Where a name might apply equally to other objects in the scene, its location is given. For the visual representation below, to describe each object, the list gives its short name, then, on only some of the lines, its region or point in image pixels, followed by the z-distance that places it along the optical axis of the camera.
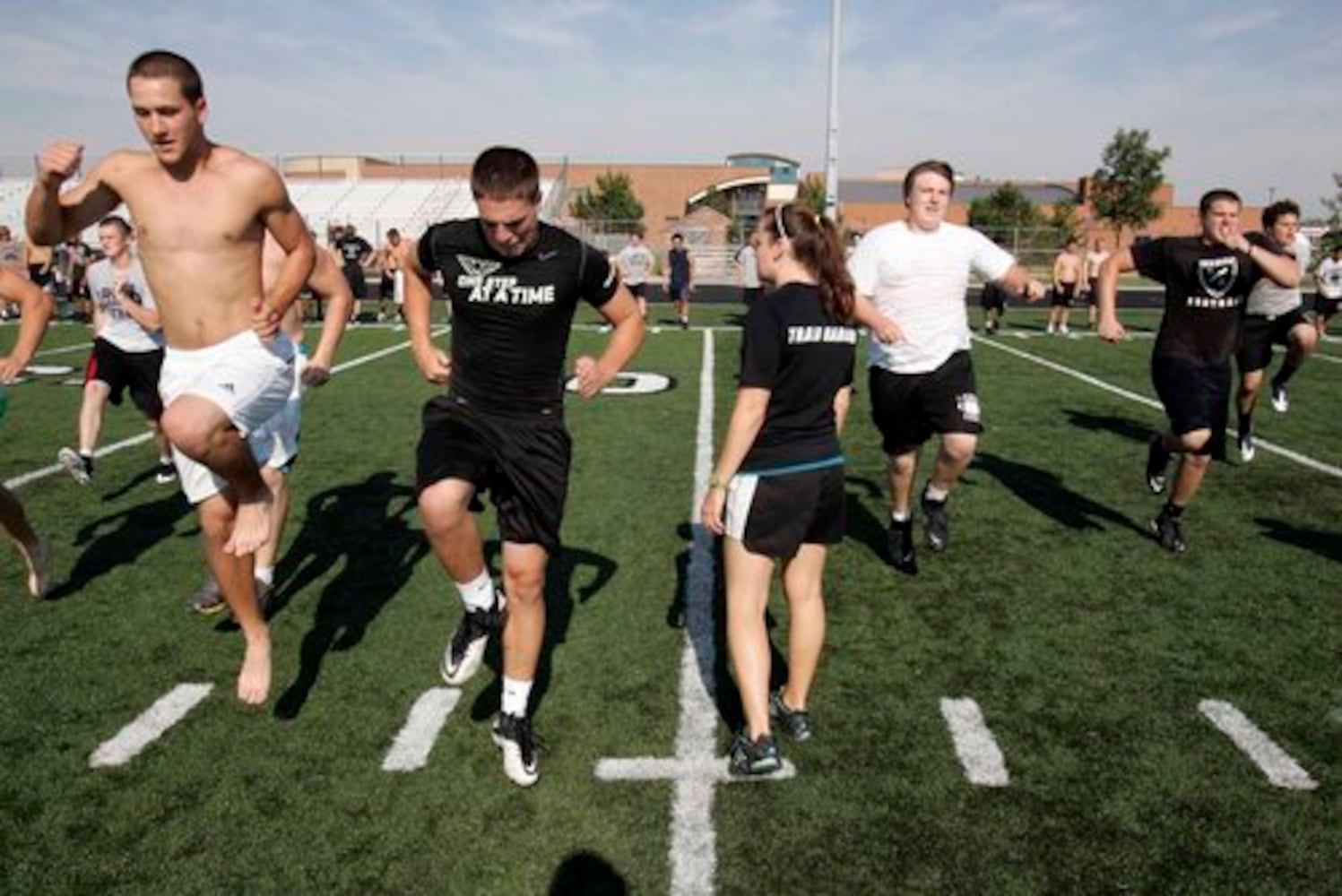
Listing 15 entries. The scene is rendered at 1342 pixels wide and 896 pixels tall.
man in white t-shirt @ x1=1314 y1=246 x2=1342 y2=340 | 16.47
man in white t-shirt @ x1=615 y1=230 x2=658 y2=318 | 19.34
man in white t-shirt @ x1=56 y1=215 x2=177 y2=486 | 7.02
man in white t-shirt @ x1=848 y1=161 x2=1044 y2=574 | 5.37
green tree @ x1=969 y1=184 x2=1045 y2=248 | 54.81
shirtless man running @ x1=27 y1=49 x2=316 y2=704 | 3.53
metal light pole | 25.61
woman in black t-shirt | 3.25
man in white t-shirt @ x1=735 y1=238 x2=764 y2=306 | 17.65
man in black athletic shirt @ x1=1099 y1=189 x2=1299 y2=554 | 5.75
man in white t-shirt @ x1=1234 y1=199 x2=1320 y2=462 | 8.34
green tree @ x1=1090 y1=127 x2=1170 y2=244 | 48.53
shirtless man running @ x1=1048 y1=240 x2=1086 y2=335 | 18.36
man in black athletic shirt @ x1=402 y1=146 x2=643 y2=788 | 3.44
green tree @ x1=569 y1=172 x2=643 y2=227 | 60.69
